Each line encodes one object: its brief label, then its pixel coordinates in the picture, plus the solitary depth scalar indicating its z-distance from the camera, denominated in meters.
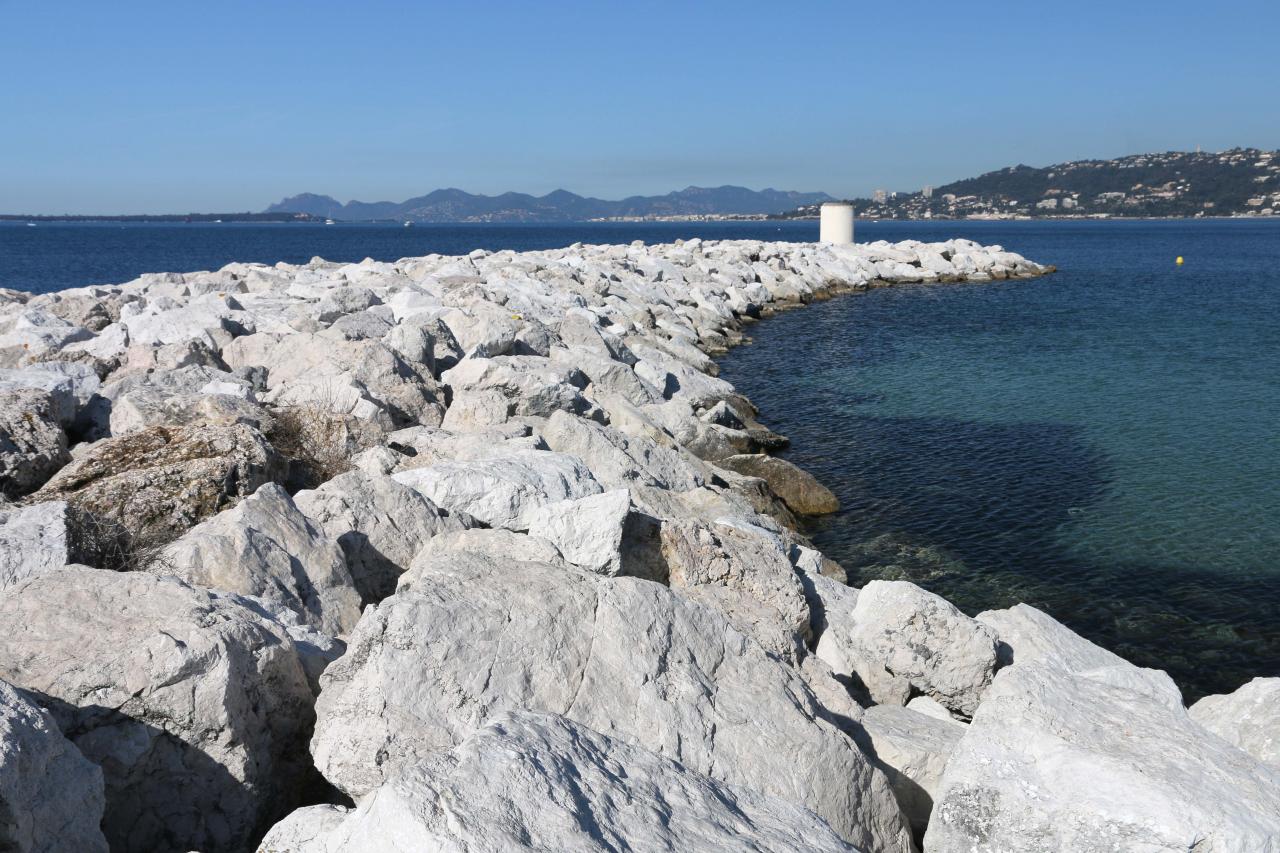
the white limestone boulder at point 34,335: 13.00
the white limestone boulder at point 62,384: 9.12
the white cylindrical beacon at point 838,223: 60.69
